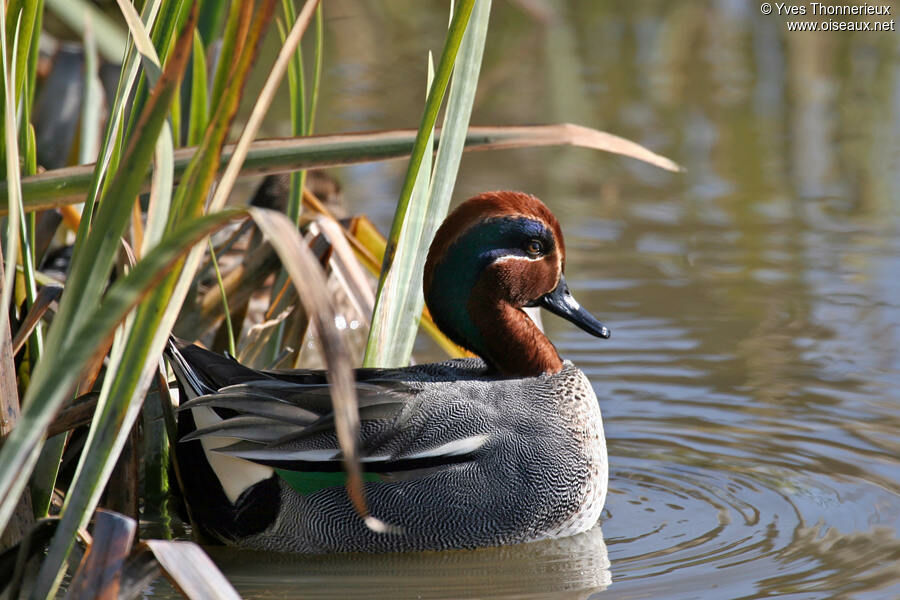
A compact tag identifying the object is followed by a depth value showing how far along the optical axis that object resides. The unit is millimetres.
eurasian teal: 7602
